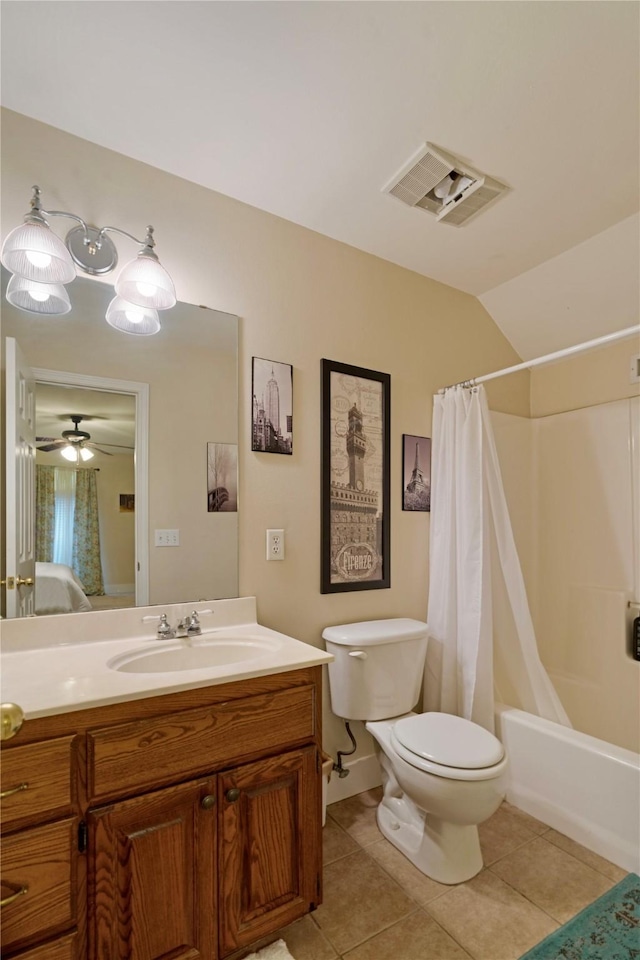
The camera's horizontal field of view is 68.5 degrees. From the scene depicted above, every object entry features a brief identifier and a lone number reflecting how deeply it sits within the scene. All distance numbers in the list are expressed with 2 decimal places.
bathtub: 1.63
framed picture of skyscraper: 1.83
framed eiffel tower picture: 2.28
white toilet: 1.47
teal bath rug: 1.29
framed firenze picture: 2.01
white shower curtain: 2.04
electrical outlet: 1.84
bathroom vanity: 0.94
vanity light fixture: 1.32
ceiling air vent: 1.66
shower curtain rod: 1.62
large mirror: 1.45
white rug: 1.26
